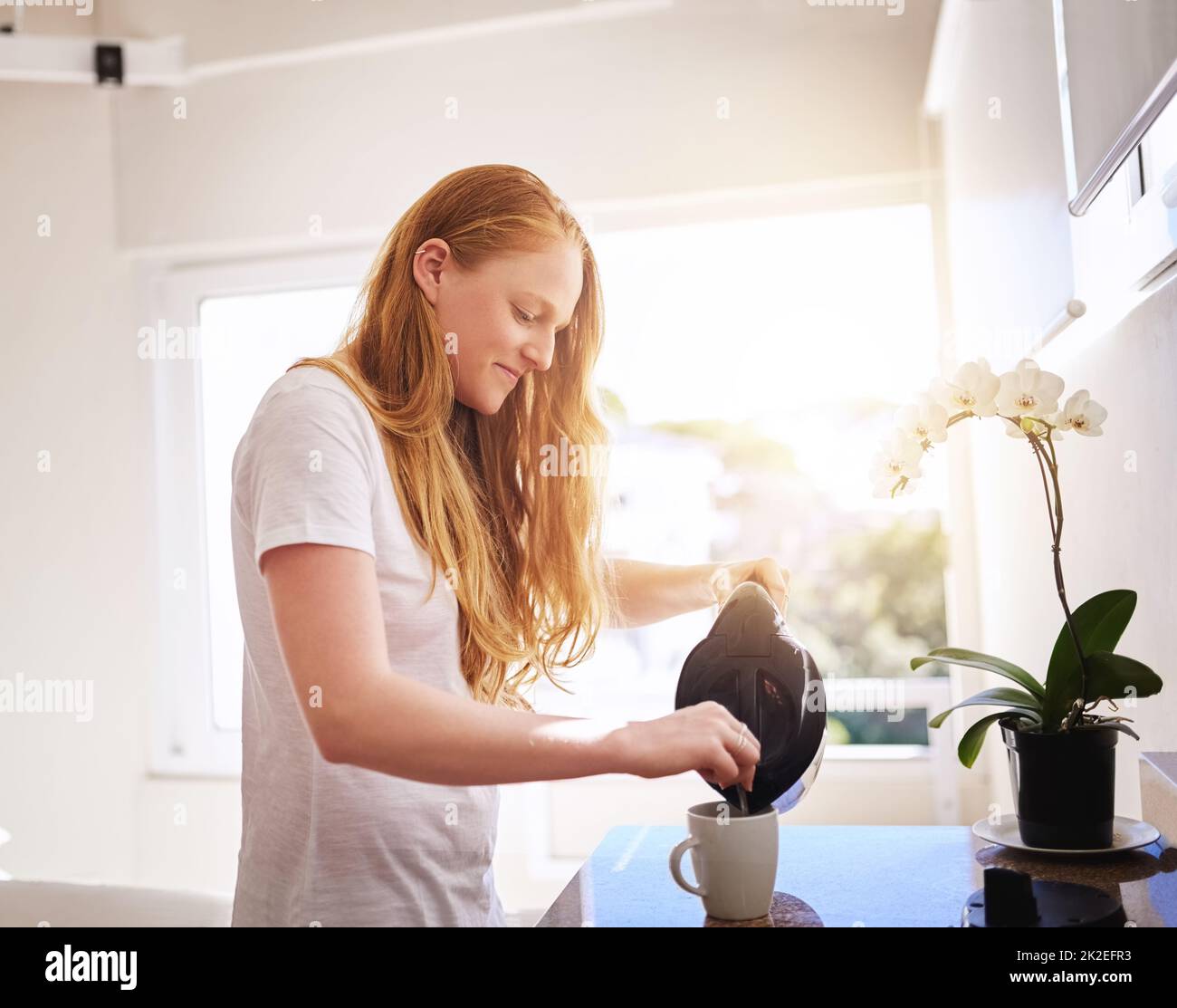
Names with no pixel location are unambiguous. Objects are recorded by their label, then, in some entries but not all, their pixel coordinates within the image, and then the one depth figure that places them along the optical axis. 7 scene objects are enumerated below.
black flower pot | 0.79
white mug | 0.72
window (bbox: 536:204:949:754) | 2.55
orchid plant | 0.81
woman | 0.69
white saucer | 0.80
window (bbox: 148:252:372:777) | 2.89
